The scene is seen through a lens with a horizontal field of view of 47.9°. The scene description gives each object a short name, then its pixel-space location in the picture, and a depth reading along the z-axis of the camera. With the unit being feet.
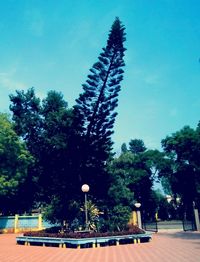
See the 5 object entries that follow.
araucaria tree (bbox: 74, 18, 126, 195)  66.17
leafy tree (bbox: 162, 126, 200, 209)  91.67
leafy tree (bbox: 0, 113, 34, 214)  70.03
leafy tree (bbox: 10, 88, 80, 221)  77.64
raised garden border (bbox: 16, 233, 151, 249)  35.75
